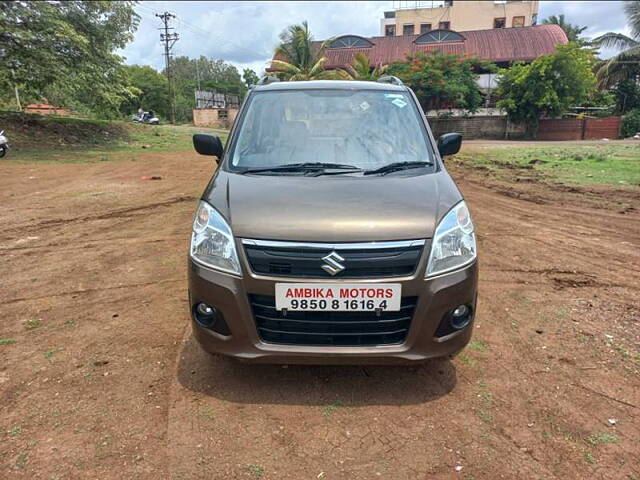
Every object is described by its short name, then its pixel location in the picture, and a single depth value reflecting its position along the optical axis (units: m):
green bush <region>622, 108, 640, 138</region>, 31.03
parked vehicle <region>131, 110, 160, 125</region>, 38.90
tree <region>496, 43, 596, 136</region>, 28.98
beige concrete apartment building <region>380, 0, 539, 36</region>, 52.12
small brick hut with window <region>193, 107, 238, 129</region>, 43.75
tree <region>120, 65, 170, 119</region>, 52.62
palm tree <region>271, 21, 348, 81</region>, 33.38
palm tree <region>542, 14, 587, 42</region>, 51.81
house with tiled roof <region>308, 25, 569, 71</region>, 37.88
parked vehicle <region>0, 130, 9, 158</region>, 14.75
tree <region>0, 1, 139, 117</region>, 15.66
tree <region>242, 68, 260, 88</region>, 82.45
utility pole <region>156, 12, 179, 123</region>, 50.78
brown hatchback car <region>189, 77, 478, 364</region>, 2.53
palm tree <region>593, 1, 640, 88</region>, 33.62
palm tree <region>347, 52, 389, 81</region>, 32.72
